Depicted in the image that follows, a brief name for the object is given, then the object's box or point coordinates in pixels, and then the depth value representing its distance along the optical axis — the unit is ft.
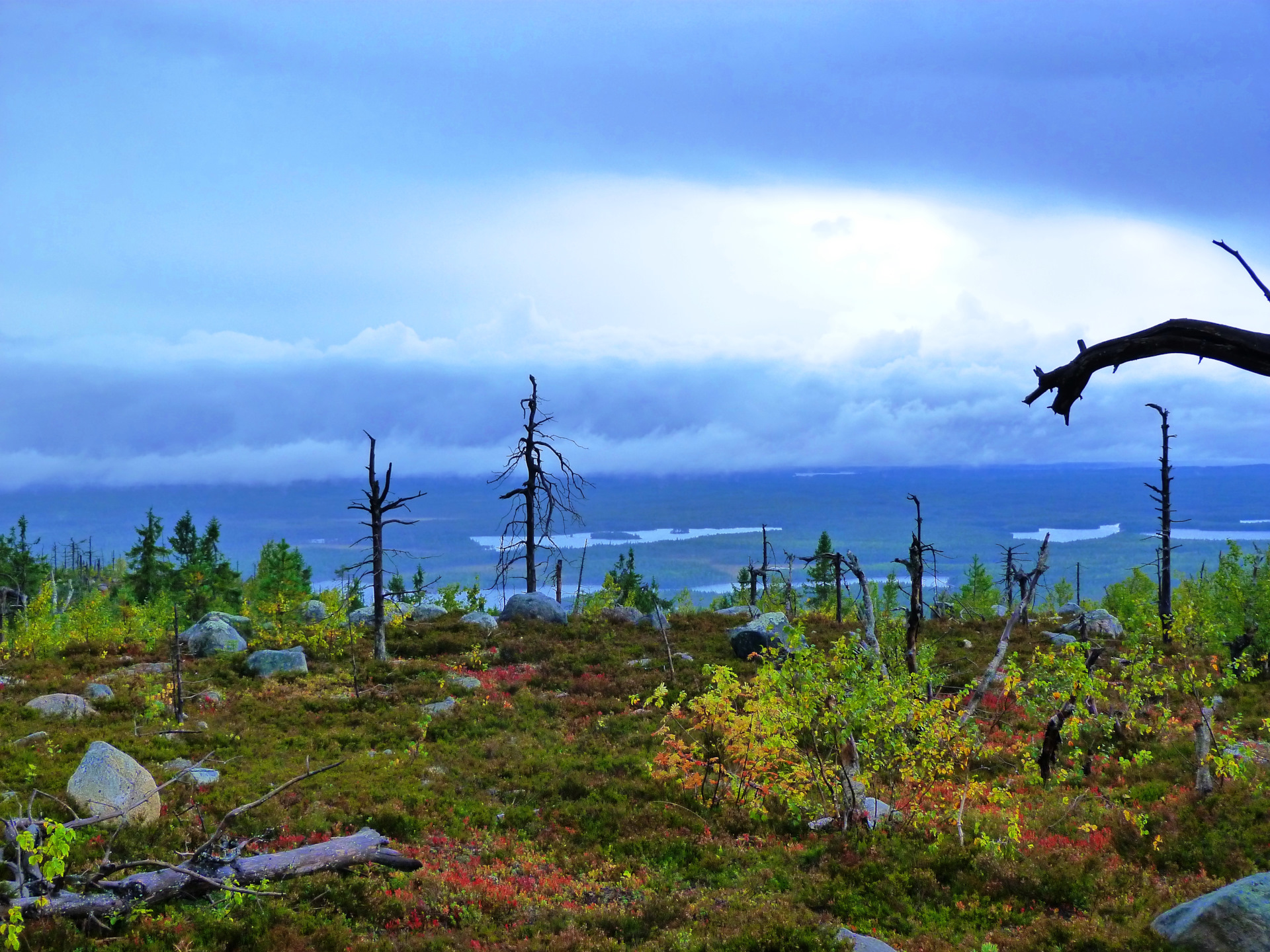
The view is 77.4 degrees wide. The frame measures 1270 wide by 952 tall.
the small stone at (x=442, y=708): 82.43
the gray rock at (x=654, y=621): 131.93
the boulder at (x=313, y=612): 147.72
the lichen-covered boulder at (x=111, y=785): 44.14
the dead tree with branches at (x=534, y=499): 127.75
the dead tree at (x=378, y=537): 104.17
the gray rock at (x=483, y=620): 127.82
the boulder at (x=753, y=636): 115.00
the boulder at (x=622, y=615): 138.51
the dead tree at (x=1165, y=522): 132.77
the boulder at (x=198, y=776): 53.47
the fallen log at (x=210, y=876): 30.91
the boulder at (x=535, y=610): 134.10
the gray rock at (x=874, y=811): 51.90
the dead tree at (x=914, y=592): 77.56
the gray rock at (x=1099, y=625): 136.22
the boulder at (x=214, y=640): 113.29
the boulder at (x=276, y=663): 98.73
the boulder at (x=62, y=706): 71.56
